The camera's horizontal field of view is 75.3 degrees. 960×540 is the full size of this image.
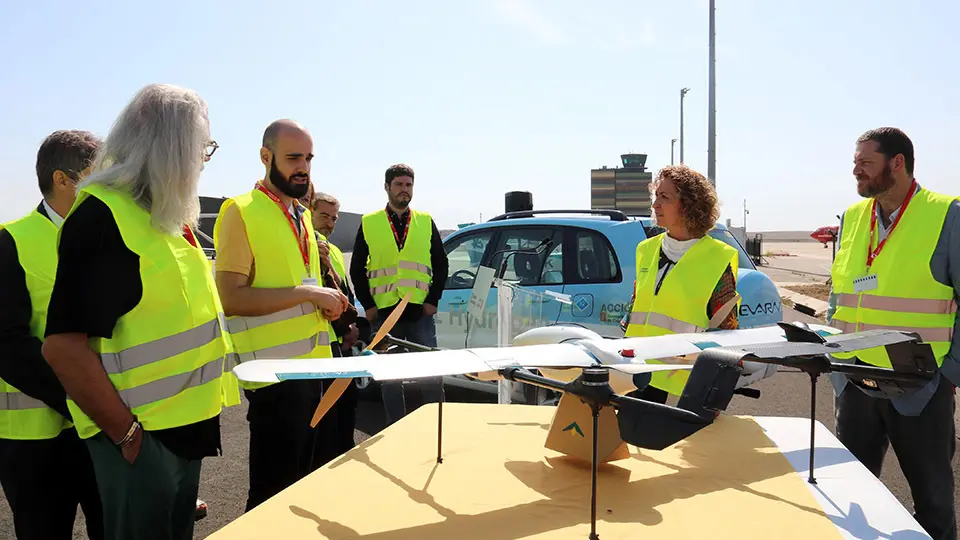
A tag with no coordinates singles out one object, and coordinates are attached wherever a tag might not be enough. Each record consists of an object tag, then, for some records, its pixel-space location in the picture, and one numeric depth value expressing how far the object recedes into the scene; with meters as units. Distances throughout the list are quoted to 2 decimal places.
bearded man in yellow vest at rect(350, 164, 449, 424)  4.66
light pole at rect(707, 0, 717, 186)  15.70
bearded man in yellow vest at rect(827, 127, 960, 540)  2.70
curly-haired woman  2.95
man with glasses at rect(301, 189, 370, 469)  3.39
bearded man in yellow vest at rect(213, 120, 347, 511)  2.64
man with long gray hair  1.73
